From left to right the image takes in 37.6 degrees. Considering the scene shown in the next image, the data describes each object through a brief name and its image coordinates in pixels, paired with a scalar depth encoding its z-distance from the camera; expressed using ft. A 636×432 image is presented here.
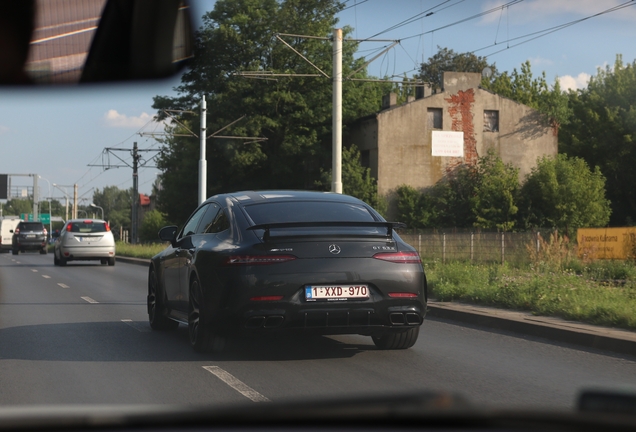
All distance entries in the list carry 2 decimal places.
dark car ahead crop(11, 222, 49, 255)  181.27
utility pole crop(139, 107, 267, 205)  111.45
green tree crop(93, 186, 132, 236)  638.94
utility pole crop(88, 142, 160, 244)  189.88
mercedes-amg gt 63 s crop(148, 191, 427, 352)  25.73
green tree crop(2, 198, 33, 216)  610.24
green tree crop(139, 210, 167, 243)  275.47
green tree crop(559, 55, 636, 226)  209.05
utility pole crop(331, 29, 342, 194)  71.77
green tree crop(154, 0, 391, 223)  178.81
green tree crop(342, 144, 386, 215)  174.09
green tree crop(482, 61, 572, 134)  266.77
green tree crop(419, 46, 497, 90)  261.65
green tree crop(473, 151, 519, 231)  178.70
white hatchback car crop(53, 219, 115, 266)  107.76
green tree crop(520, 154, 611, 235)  180.34
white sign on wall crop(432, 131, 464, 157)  183.52
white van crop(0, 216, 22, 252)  203.40
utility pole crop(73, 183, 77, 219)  348.92
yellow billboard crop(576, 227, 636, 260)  85.21
